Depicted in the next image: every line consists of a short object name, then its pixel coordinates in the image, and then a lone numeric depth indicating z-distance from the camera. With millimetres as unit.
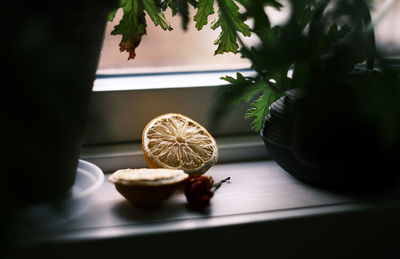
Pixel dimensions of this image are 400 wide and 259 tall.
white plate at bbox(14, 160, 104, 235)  470
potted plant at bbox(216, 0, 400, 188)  557
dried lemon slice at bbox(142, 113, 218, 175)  787
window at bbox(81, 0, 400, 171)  907
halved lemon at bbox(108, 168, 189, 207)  669
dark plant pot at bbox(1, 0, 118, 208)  437
